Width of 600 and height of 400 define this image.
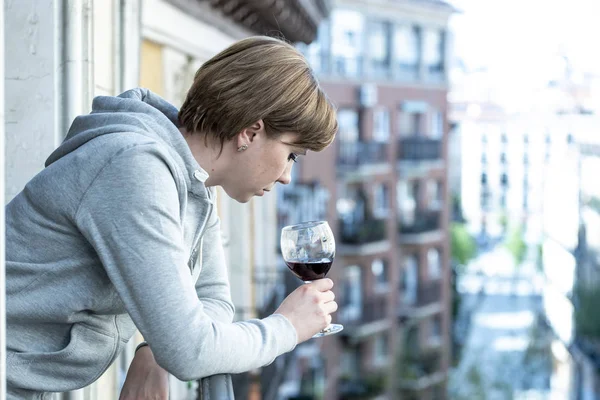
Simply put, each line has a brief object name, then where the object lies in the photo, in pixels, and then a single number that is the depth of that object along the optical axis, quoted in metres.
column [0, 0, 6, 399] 1.21
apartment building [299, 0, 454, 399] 19.86
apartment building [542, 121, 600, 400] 29.88
